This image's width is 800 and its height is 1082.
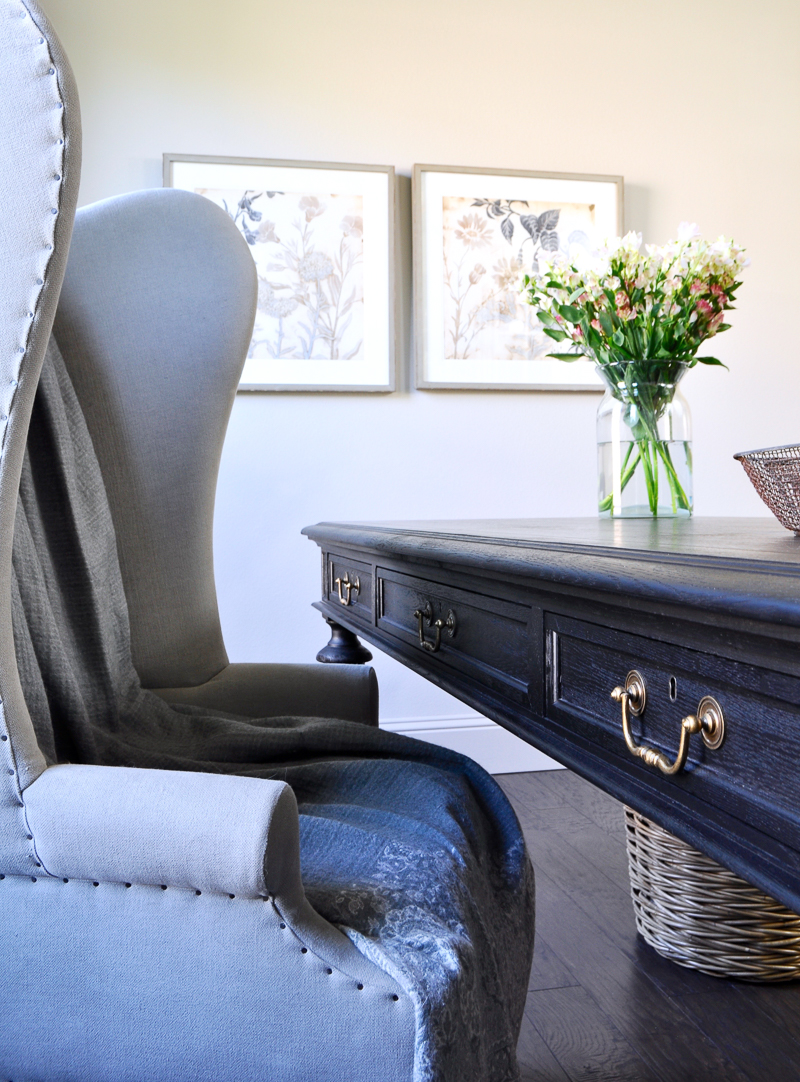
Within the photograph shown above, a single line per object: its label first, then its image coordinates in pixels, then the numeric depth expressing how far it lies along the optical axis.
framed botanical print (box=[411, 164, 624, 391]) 2.94
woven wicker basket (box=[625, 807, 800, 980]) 1.59
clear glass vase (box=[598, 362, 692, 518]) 1.51
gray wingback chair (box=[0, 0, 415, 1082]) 0.65
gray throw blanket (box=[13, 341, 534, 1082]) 0.71
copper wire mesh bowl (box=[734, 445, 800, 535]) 0.80
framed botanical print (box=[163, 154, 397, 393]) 2.83
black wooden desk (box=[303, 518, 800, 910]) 0.51
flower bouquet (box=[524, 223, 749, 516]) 1.45
